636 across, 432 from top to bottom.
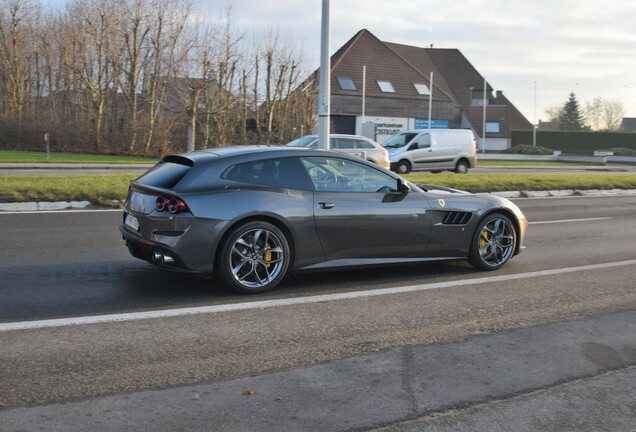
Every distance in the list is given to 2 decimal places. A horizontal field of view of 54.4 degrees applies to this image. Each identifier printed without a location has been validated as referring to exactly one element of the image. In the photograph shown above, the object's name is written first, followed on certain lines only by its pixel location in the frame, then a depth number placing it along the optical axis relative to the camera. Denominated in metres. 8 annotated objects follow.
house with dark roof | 49.91
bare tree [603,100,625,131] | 91.19
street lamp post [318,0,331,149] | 13.79
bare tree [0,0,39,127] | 40.47
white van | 24.25
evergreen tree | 90.38
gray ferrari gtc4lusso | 5.81
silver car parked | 20.99
